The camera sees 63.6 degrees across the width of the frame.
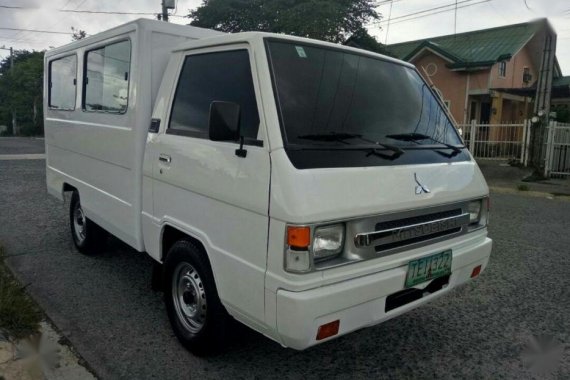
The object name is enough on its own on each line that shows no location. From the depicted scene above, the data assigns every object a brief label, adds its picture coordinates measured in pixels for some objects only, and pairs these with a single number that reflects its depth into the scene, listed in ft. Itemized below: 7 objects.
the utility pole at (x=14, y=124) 143.69
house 68.59
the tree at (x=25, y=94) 136.05
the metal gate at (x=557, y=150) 43.86
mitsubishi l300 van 7.81
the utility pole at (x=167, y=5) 60.90
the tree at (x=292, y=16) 65.41
